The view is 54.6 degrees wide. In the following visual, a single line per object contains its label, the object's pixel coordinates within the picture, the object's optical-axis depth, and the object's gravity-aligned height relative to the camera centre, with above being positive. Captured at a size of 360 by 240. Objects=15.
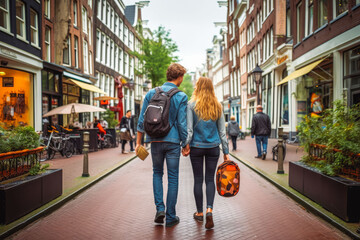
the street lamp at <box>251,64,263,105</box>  17.20 +2.04
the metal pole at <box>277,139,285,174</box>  8.20 -1.00
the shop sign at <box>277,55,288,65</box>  20.80 +3.51
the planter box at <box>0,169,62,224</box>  4.24 -1.09
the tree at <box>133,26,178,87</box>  36.00 +6.34
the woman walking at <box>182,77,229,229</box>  4.21 -0.24
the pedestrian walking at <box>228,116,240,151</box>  15.20 -0.61
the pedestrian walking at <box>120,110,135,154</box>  14.32 -0.38
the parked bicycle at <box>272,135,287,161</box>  11.26 -1.21
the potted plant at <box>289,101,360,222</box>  4.36 -0.69
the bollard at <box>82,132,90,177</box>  8.07 -0.98
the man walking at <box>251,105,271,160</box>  11.47 -0.39
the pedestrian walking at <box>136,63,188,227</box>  4.05 -0.19
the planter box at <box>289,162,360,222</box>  4.27 -1.04
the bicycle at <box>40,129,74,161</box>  12.33 -1.08
